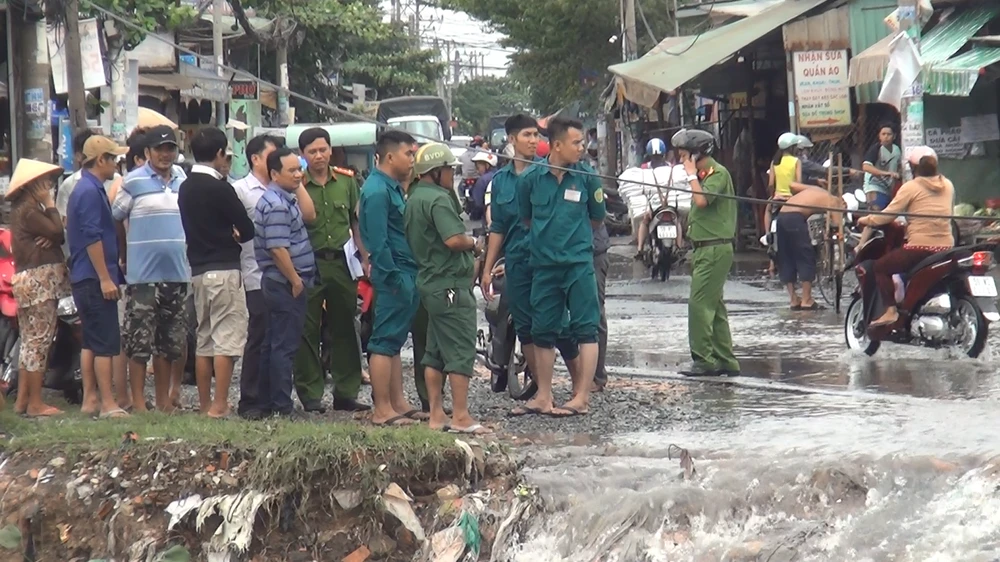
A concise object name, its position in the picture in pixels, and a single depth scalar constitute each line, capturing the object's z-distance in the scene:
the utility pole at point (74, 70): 24.56
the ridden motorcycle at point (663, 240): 33.75
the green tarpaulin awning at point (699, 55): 37.84
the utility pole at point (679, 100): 49.11
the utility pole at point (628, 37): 55.25
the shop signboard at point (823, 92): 36.75
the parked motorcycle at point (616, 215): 49.16
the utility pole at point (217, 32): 51.07
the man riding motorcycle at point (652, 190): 34.87
